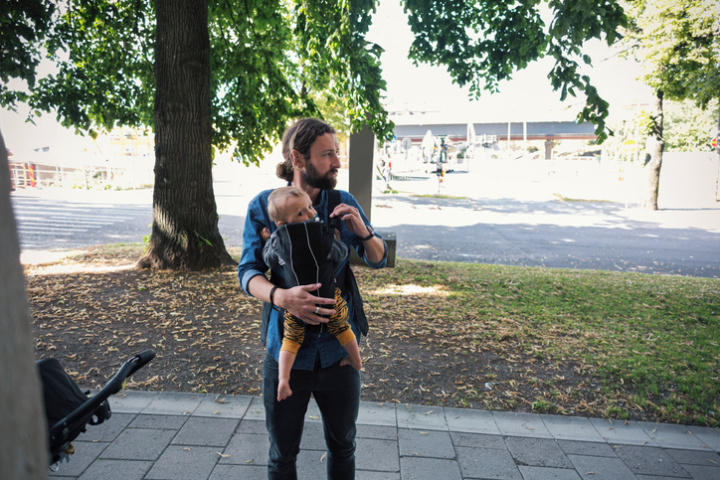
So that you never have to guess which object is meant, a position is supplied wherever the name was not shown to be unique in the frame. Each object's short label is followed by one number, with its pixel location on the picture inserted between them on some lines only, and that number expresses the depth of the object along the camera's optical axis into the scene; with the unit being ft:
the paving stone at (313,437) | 10.45
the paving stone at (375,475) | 9.43
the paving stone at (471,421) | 11.46
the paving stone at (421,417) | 11.55
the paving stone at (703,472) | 9.75
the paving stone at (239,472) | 9.34
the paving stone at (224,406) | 11.76
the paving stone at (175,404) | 11.83
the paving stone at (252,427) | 11.03
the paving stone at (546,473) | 9.61
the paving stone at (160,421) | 11.10
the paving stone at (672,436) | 11.05
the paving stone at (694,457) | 10.32
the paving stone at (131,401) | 11.88
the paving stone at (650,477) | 9.68
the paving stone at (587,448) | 10.57
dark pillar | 29.84
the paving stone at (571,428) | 11.27
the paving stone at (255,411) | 11.65
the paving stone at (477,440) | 10.77
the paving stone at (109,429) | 10.48
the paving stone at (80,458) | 9.25
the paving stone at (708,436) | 11.12
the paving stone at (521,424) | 11.35
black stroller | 5.08
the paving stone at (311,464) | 9.48
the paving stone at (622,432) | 11.15
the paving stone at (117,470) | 9.20
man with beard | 6.61
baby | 6.02
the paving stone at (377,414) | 11.68
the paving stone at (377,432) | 11.00
